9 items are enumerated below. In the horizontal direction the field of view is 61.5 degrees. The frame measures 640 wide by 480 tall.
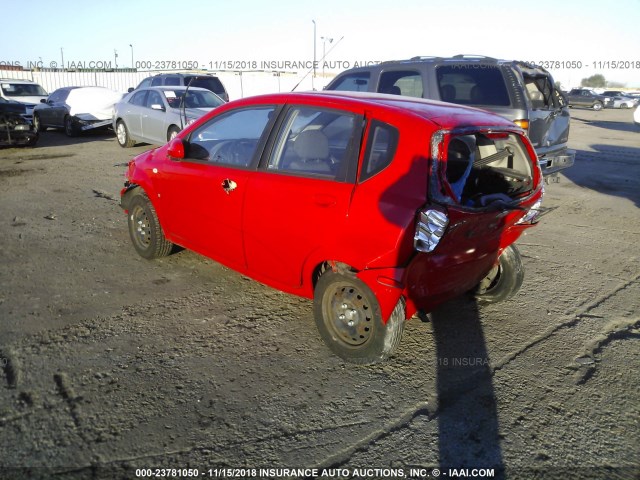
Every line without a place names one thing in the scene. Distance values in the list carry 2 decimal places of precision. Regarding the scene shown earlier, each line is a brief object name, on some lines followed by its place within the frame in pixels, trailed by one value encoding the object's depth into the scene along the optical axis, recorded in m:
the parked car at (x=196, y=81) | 16.99
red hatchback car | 3.20
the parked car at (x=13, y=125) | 12.61
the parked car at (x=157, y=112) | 12.27
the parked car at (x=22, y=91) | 18.83
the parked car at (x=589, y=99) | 43.98
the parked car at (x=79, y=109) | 16.45
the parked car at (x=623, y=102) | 44.72
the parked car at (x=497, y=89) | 7.32
